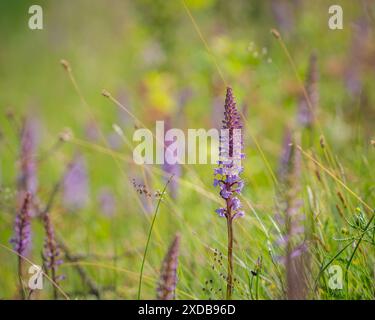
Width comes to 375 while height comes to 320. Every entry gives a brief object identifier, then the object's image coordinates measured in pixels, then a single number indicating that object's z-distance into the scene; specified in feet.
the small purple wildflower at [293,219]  5.88
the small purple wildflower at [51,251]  6.92
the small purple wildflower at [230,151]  5.72
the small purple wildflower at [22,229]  6.95
